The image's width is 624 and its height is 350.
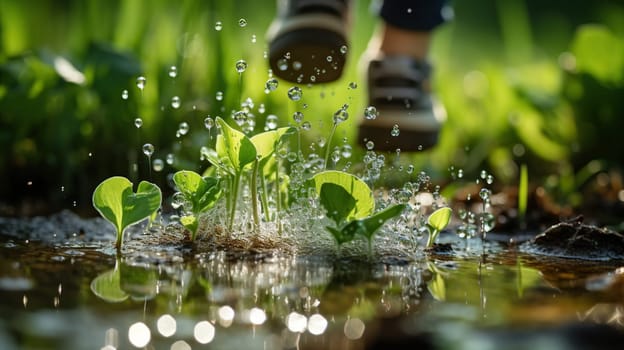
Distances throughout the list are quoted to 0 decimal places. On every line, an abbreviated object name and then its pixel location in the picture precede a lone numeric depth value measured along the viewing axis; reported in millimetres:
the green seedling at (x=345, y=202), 1720
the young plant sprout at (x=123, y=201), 1749
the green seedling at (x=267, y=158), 1754
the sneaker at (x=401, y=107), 2069
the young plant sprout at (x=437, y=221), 1771
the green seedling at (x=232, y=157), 1740
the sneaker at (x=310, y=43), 1975
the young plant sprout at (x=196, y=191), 1762
